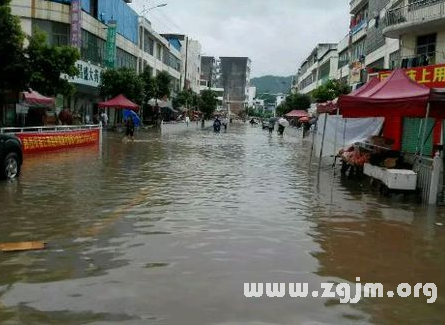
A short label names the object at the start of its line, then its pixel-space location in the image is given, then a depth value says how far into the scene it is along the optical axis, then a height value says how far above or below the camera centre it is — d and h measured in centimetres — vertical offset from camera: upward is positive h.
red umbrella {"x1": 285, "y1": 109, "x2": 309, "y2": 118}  6167 -21
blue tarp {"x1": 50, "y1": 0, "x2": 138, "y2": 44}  4194 +715
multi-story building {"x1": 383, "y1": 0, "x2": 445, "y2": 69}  2477 +407
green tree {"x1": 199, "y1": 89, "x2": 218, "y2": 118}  10356 +99
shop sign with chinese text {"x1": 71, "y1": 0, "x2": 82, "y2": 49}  3510 +481
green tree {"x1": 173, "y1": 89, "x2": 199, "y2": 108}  7681 +100
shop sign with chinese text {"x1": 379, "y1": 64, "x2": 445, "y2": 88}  2062 +164
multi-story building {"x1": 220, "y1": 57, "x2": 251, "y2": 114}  17288 +960
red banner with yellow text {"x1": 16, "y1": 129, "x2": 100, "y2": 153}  2038 -161
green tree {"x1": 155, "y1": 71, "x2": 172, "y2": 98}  5652 +229
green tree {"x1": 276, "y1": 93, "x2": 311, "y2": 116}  8294 +146
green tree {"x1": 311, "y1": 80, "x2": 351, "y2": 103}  4581 +194
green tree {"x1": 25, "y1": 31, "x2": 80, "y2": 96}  2123 +141
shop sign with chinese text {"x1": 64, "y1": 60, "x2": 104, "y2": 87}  3709 +193
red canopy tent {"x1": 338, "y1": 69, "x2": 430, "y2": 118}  1250 +39
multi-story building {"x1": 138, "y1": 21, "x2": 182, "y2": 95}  5698 +622
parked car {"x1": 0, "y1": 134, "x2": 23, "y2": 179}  1313 -138
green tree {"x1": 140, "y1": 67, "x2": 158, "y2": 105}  4949 +177
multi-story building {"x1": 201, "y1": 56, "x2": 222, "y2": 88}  16148 +1119
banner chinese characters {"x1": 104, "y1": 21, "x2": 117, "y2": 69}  4244 +434
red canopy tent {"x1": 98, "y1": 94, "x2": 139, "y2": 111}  3881 -2
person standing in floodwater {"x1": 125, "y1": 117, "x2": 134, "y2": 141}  3219 -143
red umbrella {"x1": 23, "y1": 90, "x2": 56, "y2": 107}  2819 -4
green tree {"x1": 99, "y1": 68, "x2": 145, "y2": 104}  4200 +154
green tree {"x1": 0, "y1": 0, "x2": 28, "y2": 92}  1973 +165
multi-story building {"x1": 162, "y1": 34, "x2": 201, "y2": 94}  9145 +874
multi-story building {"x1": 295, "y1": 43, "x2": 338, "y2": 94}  6875 +667
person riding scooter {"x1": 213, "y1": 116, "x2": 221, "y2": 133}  5466 -175
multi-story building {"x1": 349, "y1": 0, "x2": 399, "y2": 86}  3359 +533
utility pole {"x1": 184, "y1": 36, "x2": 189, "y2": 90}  9012 +795
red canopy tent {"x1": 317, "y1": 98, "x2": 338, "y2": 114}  1860 +18
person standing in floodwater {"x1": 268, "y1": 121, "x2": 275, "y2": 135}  5619 -148
